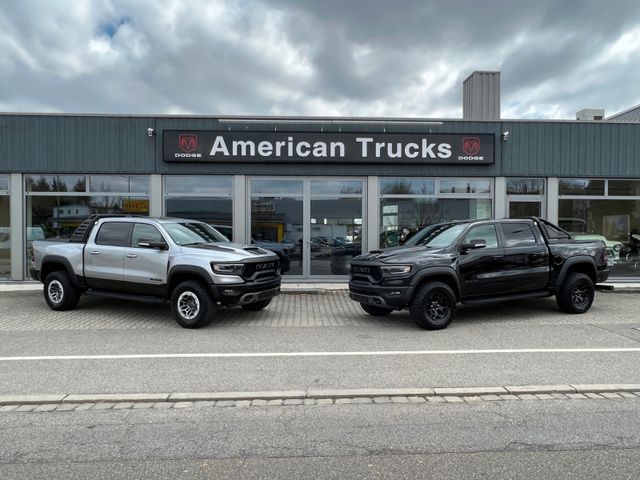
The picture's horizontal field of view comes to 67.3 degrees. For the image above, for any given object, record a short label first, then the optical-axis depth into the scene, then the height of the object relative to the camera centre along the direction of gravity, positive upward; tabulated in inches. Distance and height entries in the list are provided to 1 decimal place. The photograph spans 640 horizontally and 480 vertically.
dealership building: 512.4 +63.4
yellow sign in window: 521.7 +29.3
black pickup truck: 313.0 -25.3
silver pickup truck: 318.7 -24.1
